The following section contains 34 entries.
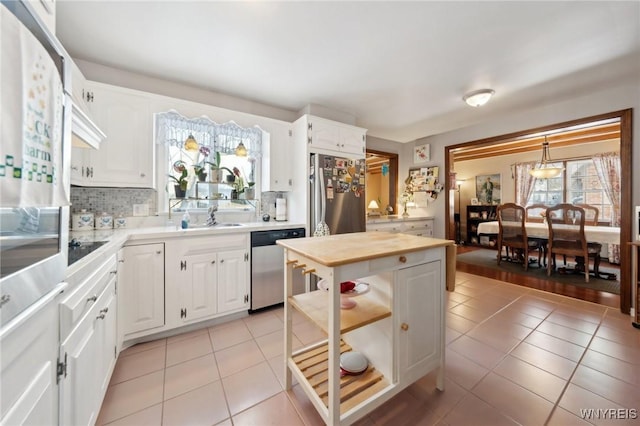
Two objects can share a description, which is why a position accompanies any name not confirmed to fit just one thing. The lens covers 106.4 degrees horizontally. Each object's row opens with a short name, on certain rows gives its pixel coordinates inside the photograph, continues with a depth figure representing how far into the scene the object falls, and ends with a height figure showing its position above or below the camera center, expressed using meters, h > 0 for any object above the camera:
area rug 3.30 -0.97
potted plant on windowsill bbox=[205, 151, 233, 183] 2.72 +0.47
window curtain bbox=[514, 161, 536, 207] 5.93 +0.78
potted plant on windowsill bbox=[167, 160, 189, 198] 2.47 +0.34
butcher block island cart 1.12 -0.55
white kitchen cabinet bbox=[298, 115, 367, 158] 2.85 +0.95
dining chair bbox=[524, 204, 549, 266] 4.15 -0.55
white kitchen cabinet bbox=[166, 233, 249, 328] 2.05 -0.60
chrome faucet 2.57 -0.07
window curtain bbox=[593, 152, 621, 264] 4.72 +0.75
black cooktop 1.06 -0.20
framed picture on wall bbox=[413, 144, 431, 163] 4.57 +1.15
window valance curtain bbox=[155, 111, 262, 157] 2.32 +0.85
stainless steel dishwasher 2.45 -0.60
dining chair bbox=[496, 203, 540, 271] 4.11 -0.30
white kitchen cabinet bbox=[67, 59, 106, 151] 1.02 +0.40
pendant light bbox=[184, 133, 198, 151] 2.44 +0.69
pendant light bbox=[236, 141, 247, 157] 2.73 +0.70
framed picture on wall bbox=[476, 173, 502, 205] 6.50 +0.67
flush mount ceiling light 2.69 +1.32
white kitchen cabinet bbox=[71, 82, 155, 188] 1.97 +0.58
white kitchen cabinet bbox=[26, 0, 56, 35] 0.69 +0.65
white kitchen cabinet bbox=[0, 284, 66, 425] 0.54 -0.42
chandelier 4.30 +0.74
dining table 3.29 -0.32
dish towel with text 0.54 +0.23
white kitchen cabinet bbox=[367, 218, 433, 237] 3.81 -0.24
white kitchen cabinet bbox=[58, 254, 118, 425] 0.85 -0.57
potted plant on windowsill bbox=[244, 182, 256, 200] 2.99 +0.26
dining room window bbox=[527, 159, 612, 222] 5.02 +0.56
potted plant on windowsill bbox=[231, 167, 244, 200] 2.87 +0.32
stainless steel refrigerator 2.82 +0.23
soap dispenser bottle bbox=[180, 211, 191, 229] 2.32 -0.09
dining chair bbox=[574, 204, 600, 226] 3.99 -0.04
